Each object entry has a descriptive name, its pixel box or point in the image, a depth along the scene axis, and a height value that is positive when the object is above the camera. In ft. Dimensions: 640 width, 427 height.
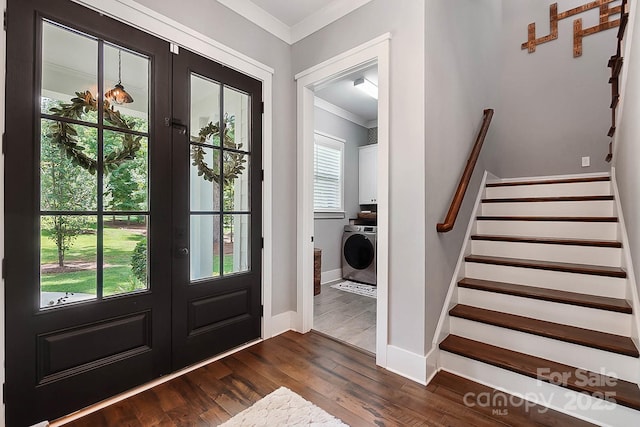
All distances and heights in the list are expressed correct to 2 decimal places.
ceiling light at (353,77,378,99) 11.80 +5.45
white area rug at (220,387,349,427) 4.95 -3.70
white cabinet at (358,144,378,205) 16.37 +2.17
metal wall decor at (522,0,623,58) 10.60 +7.39
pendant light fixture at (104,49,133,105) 5.68 +2.38
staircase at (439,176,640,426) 5.16 -2.19
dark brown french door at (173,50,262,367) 6.57 +0.06
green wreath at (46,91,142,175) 5.10 +1.42
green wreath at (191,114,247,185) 6.94 +1.41
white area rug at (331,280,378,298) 12.94 -3.73
